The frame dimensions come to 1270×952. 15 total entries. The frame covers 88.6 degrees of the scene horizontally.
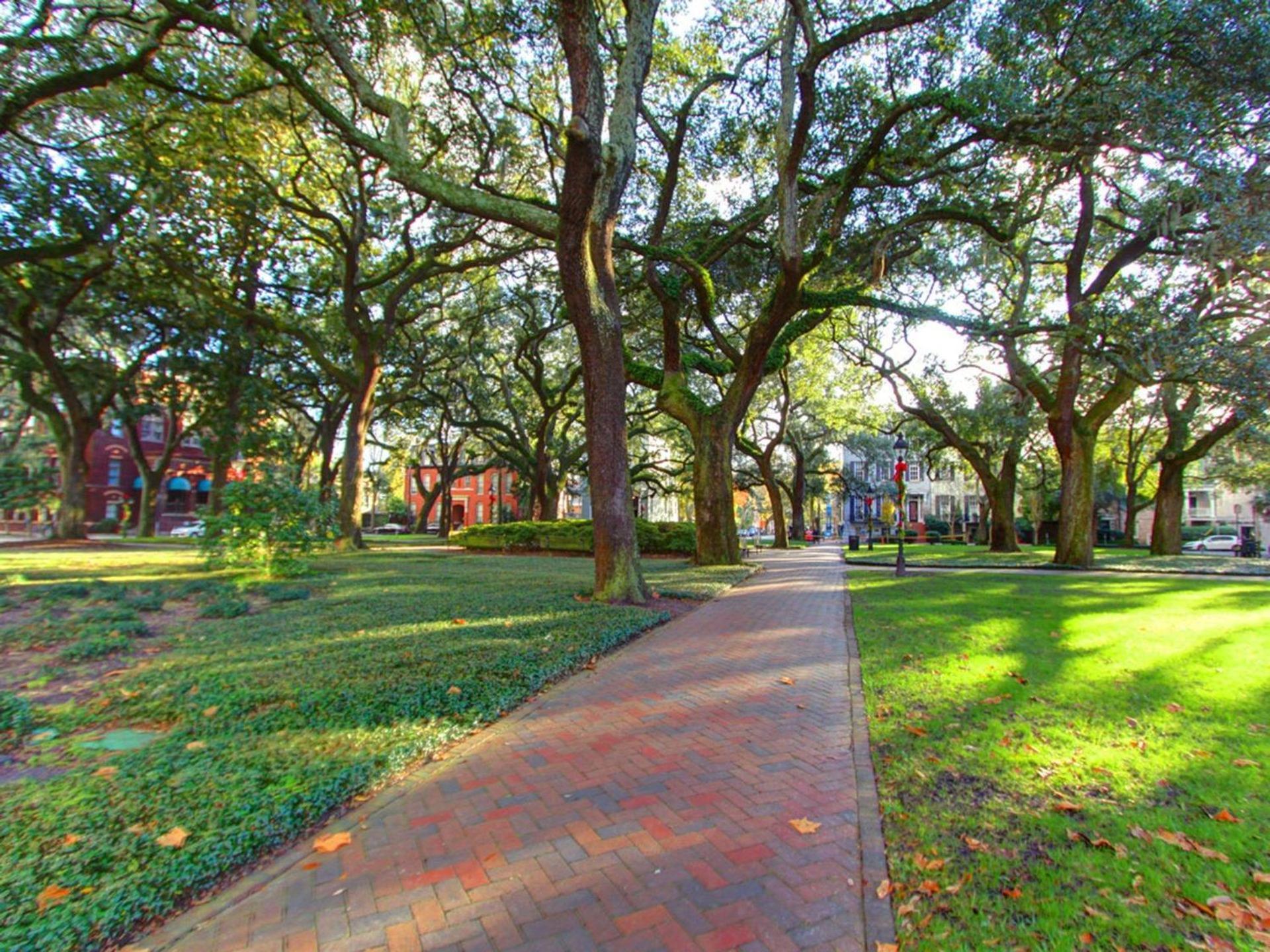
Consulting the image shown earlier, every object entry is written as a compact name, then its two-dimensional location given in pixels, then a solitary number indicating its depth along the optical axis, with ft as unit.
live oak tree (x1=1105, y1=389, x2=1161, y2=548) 94.68
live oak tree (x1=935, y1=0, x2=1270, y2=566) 29.22
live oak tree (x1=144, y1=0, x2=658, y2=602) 25.61
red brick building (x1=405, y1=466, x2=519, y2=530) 226.58
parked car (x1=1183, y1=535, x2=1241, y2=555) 144.05
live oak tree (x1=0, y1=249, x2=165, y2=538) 60.44
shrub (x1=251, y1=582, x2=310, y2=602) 31.04
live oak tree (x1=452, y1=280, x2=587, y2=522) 80.84
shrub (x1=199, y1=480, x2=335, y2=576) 36.24
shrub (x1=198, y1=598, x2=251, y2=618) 26.66
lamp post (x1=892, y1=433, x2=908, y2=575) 54.29
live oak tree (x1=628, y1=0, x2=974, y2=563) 36.78
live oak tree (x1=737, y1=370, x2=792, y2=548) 96.37
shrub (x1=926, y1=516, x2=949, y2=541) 183.73
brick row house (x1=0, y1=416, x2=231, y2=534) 138.62
